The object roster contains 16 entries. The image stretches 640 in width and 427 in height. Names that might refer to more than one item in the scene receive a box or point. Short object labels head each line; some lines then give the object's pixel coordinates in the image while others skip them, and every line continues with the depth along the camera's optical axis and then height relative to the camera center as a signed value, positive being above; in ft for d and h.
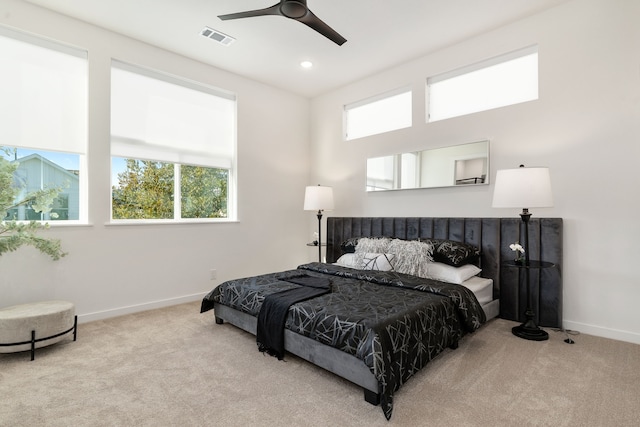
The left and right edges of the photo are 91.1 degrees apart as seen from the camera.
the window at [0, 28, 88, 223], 9.96 +3.04
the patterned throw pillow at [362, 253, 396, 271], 11.55 -1.83
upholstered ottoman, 8.08 -3.07
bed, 6.49 -2.42
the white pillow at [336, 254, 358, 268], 12.78 -2.05
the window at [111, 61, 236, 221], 12.21 +2.75
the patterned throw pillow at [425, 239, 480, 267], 10.76 -1.39
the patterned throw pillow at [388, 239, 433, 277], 11.10 -1.61
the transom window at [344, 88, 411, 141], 14.55 +4.89
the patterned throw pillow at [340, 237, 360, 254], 13.94 -1.47
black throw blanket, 8.16 -2.77
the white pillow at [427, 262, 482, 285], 10.44 -2.02
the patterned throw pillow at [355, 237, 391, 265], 12.25 -1.37
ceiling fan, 7.57 +5.00
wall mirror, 12.06 +1.91
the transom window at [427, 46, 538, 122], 11.20 +4.97
